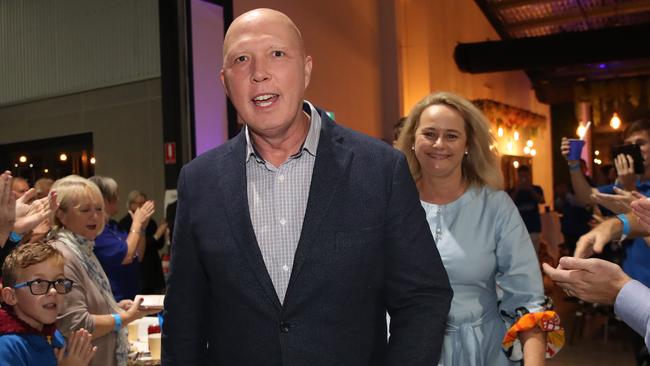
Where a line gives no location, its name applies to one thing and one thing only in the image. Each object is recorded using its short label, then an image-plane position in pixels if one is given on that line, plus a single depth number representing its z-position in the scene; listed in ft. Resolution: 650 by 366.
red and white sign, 19.94
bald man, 4.47
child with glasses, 7.25
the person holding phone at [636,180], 11.32
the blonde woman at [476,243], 6.89
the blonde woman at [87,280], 8.73
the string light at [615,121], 47.65
